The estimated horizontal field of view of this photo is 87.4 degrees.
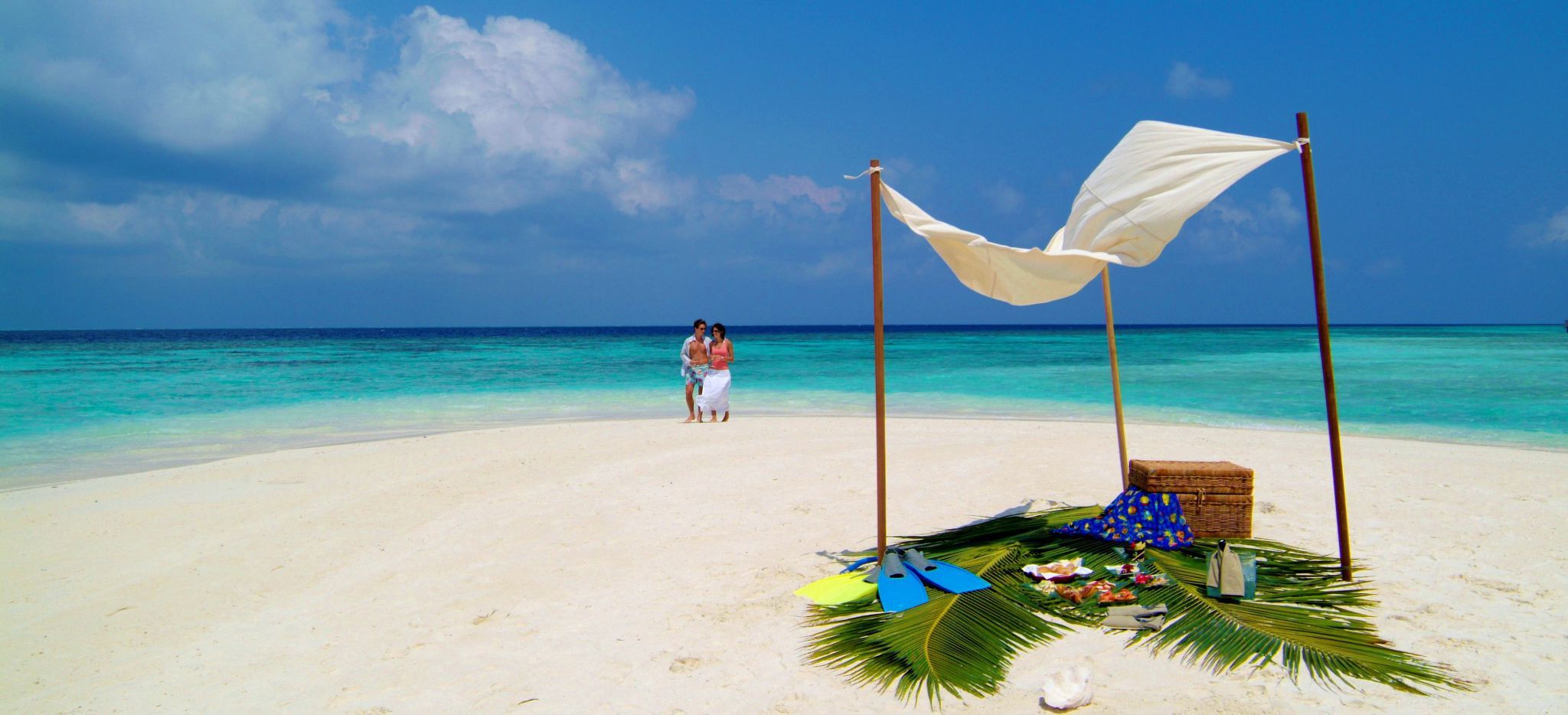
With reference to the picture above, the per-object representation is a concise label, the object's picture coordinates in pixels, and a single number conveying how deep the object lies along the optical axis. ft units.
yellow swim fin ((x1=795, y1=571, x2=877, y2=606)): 13.05
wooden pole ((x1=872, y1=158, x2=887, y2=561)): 13.23
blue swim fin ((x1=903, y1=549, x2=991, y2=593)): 12.73
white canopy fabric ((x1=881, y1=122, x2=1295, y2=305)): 13.56
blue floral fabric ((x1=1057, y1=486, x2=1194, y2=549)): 14.69
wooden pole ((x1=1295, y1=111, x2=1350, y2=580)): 13.24
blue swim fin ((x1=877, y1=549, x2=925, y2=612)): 12.41
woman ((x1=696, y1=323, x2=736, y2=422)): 37.50
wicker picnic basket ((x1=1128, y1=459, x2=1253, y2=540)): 15.20
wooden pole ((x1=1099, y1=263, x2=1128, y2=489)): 16.87
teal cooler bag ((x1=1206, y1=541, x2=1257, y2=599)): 12.12
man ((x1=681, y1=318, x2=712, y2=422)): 38.32
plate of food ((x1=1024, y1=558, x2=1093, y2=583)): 13.30
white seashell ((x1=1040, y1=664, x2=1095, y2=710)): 9.37
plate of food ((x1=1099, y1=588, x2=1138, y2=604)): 12.34
